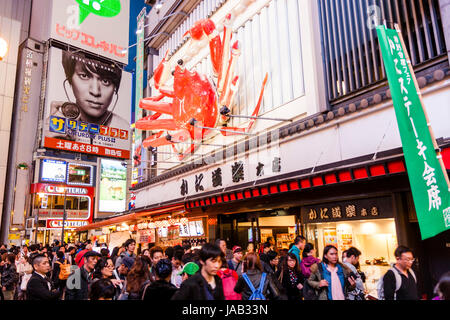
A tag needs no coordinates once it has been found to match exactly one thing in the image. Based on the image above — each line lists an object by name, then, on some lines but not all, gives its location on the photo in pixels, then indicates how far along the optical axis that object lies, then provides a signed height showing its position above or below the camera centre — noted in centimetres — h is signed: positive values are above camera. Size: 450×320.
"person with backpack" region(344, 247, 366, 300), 561 -106
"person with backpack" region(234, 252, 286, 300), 466 -75
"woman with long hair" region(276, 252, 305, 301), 619 -91
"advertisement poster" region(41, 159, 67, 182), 3866 +751
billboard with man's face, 2873 +1150
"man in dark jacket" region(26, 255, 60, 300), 475 -68
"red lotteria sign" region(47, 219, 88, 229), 3897 +144
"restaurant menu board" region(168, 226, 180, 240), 1777 -1
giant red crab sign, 1357 +589
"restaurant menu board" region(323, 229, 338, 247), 973 -27
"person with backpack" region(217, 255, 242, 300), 488 -75
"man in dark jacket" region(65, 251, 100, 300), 550 -80
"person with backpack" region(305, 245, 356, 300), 522 -80
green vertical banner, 418 +93
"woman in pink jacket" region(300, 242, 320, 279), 702 -68
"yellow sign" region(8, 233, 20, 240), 3224 +10
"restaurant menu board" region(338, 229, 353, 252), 938 -38
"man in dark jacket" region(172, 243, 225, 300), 335 -52
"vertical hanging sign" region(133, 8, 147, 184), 2220 +1121
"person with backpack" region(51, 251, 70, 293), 635 -82
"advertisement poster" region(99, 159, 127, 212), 4484 +629
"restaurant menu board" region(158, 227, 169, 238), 1841 +1
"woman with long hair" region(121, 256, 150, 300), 462 -65
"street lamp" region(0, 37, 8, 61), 882 +495
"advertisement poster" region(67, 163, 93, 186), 4422 +788
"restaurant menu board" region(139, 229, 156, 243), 1972 -19
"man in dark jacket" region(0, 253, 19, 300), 780 -99
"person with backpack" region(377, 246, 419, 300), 443 -73
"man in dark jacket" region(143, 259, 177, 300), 377 -60
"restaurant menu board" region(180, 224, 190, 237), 1652 +7
